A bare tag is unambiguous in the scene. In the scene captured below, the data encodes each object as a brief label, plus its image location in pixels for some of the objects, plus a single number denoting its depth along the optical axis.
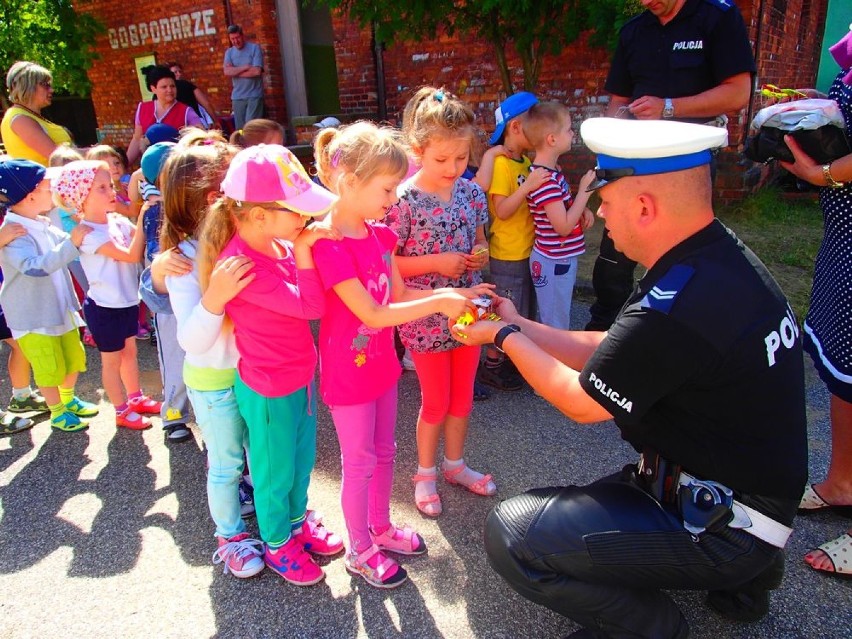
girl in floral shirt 2.60
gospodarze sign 10.46
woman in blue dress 2.40
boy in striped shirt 3.42
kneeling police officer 1.71
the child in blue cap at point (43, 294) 3.29
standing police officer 3.49
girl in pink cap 2.04
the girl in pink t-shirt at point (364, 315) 2.11
